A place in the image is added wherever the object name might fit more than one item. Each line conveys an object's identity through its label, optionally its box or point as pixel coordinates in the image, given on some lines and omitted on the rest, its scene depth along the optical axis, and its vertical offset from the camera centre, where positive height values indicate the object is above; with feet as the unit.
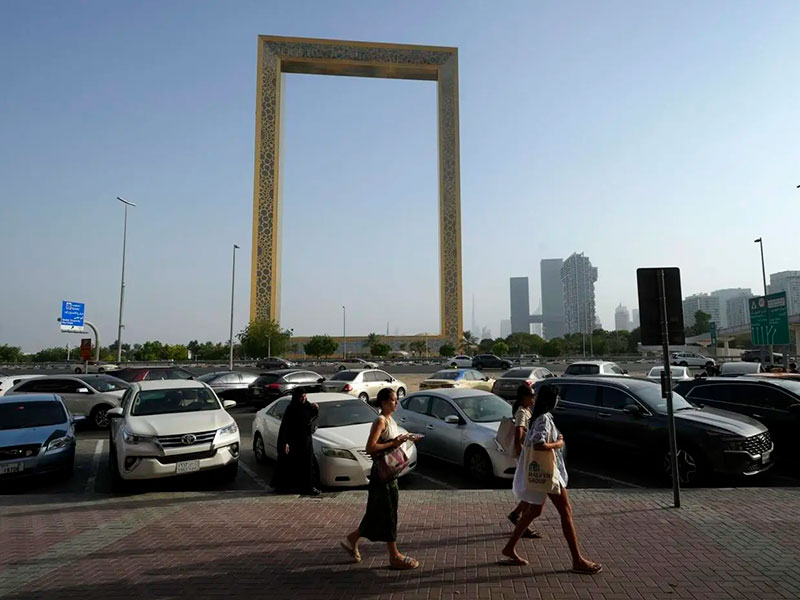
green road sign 86.63 +3.34
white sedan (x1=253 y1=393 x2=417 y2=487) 26.55 -5.08
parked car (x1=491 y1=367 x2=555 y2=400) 67.56 -4.77
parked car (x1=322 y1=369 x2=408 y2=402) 64.19 -5.03
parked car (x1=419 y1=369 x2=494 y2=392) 67.21 -4.92
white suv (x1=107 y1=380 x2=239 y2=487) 26.00 -4.68
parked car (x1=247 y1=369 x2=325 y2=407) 64.28 -5.12
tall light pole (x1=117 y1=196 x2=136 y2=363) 137.49 +12.65
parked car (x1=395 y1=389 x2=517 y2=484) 27.86 -4.83
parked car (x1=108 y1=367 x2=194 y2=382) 68.64 -3.97
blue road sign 132.77 +6.88
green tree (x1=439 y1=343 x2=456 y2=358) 252.62 -3.83
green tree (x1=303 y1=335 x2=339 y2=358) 274.98 -1.85
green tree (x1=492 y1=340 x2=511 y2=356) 290.97 -3.46
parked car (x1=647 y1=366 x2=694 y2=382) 69.72 -4.21
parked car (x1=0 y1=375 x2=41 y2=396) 53.16 -3.89
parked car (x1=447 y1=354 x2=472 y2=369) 169.68 -6.50
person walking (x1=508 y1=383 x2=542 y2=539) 17.58 -2.44
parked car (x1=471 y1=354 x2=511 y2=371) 171.42 -6.81
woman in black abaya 24.98 -4.91
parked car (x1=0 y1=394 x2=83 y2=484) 27.55 -5.00
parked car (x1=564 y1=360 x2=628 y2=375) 62.64 -3.16
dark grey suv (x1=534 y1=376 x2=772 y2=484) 26.84 -4.74
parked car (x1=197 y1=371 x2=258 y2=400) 67.51 -5.11
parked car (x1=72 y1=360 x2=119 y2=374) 102.90 -5.67
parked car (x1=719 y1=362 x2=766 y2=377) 65.16 -3.37
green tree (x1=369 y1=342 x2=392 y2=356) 293.23 -3.77
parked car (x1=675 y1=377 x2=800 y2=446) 32.14 -3.72
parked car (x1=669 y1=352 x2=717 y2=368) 150.43 -5.45
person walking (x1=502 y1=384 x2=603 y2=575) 15.44 -4.38
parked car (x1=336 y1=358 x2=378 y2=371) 171.82 -7.64
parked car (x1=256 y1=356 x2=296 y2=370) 173.78 -6.88
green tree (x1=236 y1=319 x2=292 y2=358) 222.07 +1.48
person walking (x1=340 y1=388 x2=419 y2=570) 15.67 -4.74
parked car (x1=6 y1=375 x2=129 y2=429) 49.24 -4.59
